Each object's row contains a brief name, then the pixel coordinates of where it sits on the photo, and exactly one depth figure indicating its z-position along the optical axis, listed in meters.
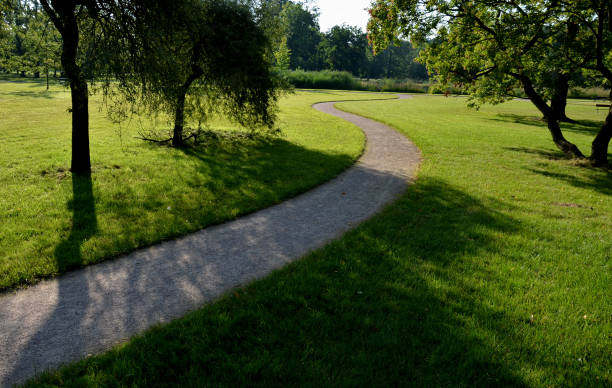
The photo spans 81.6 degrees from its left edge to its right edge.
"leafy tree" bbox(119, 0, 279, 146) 7.69
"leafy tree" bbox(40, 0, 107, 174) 7.34
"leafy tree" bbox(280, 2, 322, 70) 97.81
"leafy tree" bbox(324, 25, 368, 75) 92.88
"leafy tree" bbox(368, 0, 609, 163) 11.38
